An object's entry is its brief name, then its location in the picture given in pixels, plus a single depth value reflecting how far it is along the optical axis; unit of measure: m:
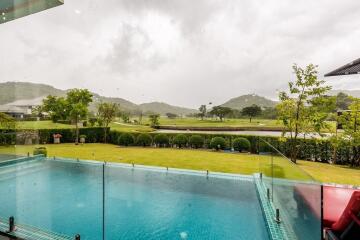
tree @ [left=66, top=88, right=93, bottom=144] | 17.09
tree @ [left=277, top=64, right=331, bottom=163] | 9.98
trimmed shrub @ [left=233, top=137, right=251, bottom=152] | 12.55
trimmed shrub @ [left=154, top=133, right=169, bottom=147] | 15.11
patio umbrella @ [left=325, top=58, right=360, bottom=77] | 4.36
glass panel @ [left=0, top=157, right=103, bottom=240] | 3.97
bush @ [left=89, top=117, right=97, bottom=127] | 19.44
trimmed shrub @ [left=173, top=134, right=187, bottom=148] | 14.60
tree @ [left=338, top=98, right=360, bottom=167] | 9.36
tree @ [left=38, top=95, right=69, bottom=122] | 18.73
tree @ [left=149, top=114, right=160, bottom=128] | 28.97
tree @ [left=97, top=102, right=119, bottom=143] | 18.67
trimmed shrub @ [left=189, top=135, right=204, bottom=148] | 14.21
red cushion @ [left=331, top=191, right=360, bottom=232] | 2.22
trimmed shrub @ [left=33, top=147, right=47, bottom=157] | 9.32
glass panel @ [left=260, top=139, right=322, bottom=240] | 1.85
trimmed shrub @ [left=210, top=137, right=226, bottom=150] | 13.28
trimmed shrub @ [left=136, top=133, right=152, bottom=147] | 15.48
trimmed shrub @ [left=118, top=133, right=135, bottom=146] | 15.84
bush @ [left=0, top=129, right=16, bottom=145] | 6.06
